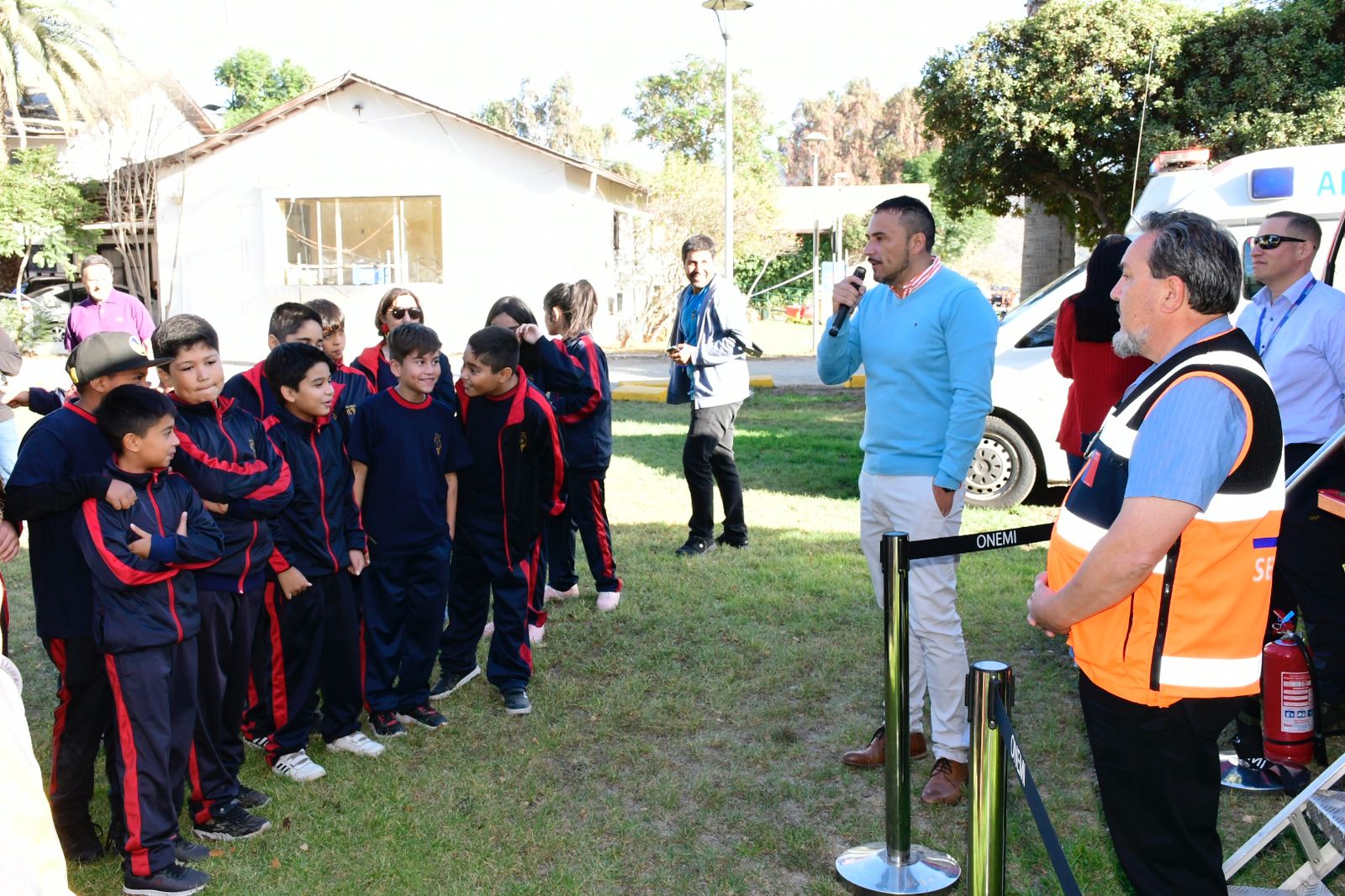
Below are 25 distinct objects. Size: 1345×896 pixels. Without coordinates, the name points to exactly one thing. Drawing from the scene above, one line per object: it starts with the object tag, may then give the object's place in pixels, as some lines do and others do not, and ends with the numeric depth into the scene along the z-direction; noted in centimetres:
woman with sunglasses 555
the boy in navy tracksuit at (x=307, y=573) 432
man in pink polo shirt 934
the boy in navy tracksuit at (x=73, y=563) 353
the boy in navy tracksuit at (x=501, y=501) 516
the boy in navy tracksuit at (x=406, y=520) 483
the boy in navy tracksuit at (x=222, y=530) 390
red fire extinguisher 432
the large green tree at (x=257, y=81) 4834
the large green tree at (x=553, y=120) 5888
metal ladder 332
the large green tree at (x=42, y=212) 2495
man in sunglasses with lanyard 472
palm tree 2619
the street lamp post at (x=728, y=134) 1590
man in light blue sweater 409
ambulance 727
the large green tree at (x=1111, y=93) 1351
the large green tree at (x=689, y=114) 4522
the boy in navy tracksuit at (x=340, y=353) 539
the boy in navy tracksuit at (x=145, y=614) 345
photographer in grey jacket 758
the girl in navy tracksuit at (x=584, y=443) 664
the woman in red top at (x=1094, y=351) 483
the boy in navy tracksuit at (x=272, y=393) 449
